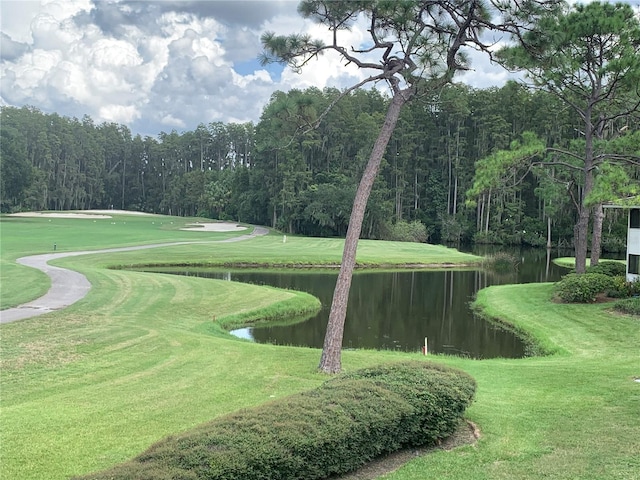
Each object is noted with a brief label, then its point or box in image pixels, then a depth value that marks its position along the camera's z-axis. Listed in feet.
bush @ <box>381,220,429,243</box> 224.74
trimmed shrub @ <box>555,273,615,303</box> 71.10
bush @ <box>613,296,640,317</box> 61.93
